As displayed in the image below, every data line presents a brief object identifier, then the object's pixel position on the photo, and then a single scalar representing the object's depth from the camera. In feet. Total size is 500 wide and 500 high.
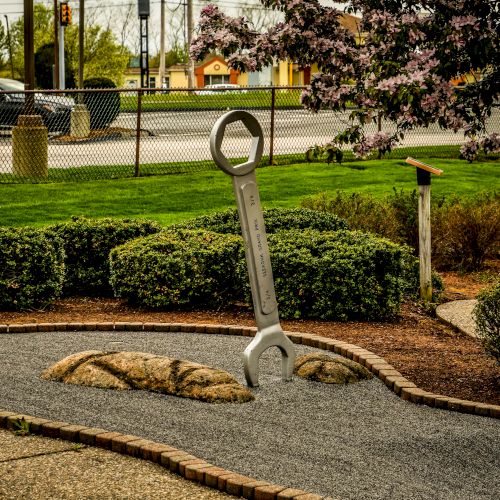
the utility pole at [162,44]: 251.80
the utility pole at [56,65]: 154.78
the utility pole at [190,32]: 194.62
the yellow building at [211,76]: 286.44
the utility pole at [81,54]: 132.01
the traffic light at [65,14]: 131.54
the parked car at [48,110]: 76.20
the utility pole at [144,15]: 204.31
